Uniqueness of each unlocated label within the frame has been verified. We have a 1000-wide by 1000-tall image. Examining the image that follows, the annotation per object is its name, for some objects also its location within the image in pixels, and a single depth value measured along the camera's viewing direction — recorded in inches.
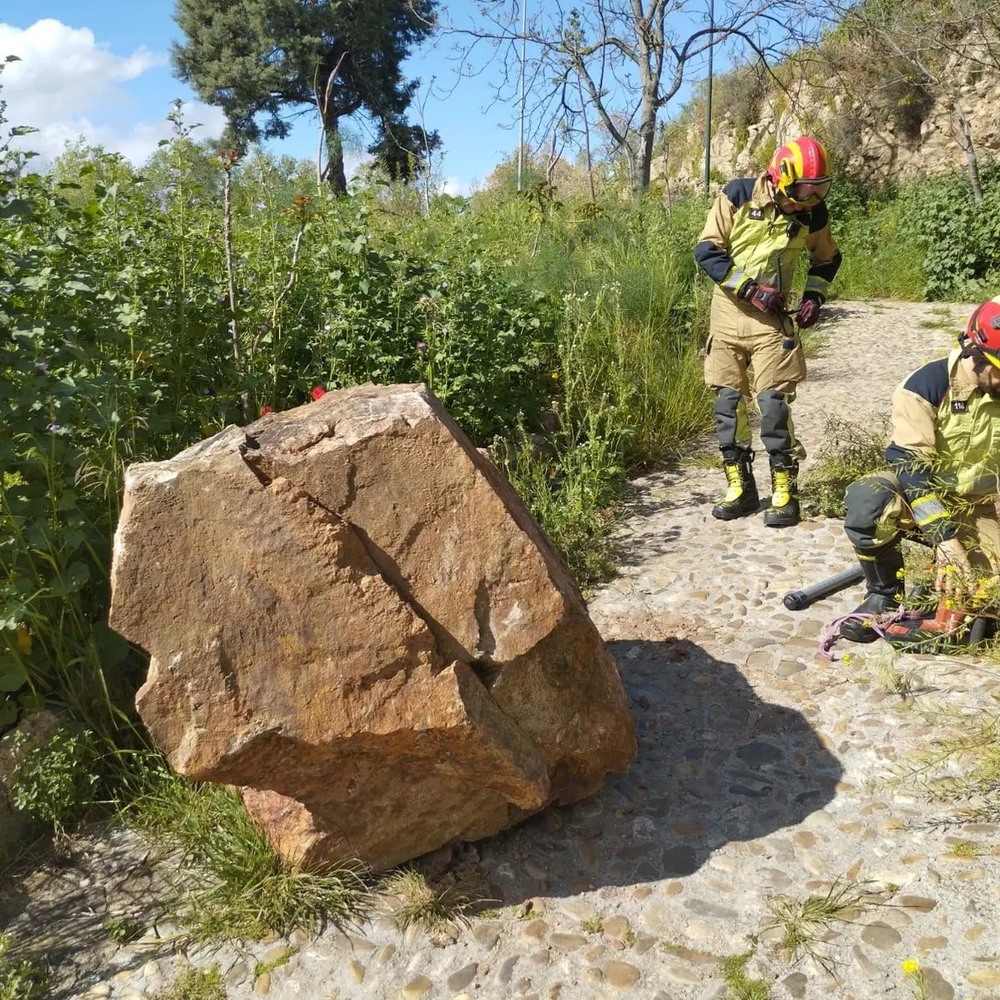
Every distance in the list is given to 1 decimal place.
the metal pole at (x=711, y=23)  390.9
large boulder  89.9
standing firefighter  190.4
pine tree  957.8
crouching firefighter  131.3
